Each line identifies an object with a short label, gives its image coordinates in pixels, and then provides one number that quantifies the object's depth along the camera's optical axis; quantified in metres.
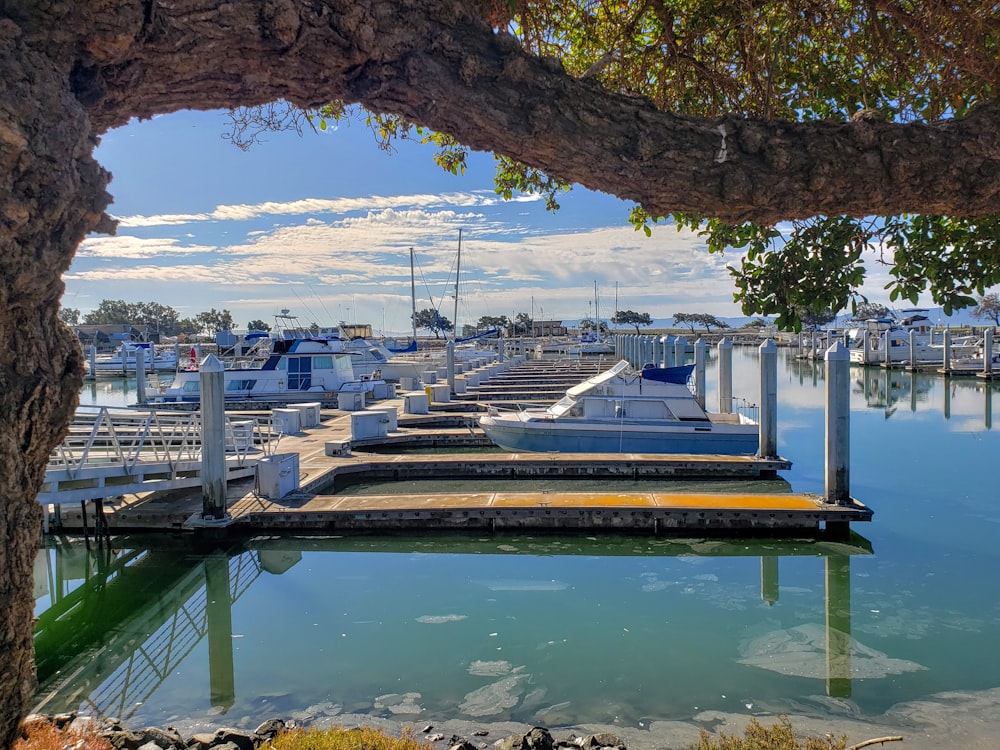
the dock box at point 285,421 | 19.33
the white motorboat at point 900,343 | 48.28
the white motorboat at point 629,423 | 17.31
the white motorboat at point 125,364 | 55.88
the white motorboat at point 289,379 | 27.48
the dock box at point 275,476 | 12.76
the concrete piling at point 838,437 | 11.65
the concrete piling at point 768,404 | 14.76
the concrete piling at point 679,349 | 27.44
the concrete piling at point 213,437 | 11.27
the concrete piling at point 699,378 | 21.66
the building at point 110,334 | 89.75
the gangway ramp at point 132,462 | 10.43
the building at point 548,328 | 114.31
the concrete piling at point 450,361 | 29.47
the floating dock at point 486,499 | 11.46
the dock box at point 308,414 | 20.83
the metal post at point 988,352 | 39.34
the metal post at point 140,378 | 31.41
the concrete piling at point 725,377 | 19.52
